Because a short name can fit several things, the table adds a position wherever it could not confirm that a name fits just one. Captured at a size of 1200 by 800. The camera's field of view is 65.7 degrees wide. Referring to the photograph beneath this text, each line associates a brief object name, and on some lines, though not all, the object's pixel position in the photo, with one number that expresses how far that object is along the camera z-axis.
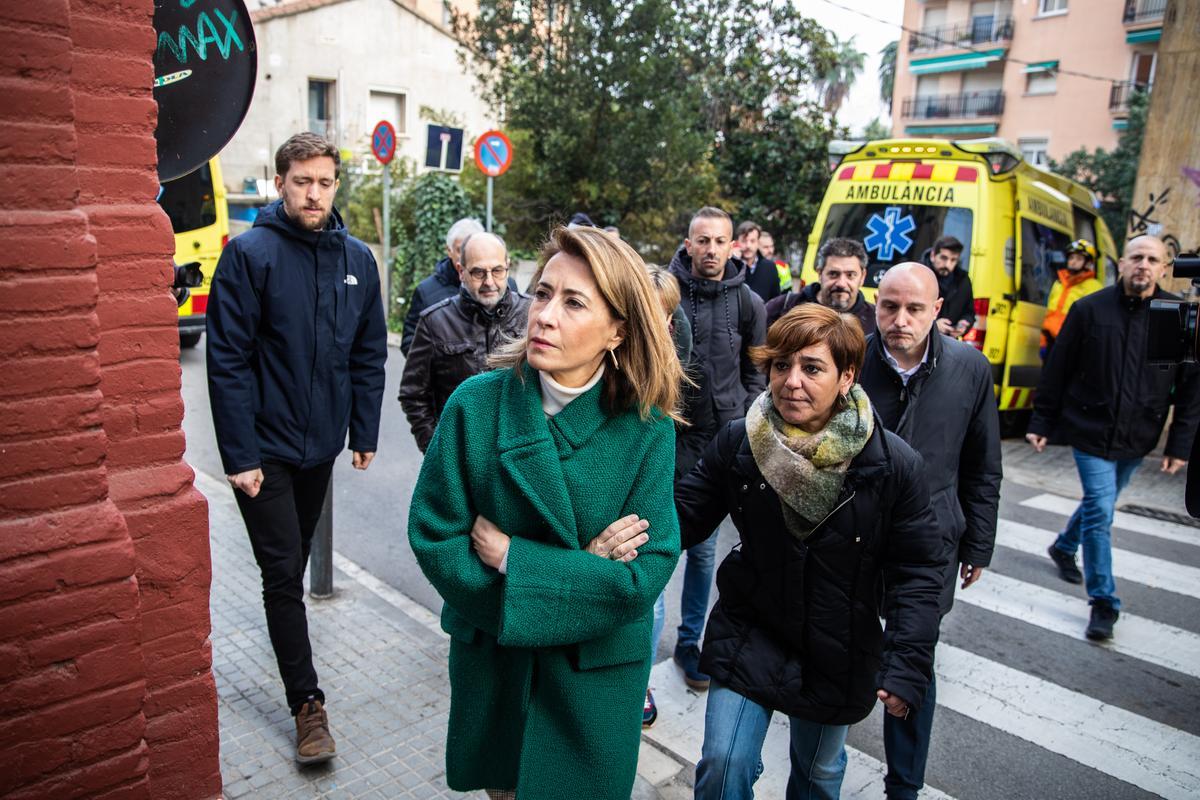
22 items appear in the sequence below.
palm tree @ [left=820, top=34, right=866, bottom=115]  54.93
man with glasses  4.07
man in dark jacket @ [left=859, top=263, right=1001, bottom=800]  3.43
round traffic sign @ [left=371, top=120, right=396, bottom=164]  11.91
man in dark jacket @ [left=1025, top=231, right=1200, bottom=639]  5.18
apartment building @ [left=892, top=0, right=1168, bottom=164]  33.62
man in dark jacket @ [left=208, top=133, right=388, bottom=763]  3.37
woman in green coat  2.07
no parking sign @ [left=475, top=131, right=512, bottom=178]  11.61
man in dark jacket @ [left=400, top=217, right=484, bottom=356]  5.20
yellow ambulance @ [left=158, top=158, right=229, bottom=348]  10.88
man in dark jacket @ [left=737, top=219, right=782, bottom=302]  8.96
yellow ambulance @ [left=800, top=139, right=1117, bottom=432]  8.77
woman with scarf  2.59
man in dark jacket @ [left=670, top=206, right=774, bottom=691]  4.41
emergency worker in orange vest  9.23
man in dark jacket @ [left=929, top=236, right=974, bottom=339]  7.89
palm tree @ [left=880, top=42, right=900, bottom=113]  54.12
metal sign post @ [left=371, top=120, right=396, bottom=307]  11.93
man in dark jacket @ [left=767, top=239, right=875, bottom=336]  4.91
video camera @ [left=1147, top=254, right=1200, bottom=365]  3.38
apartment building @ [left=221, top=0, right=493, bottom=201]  28.48
